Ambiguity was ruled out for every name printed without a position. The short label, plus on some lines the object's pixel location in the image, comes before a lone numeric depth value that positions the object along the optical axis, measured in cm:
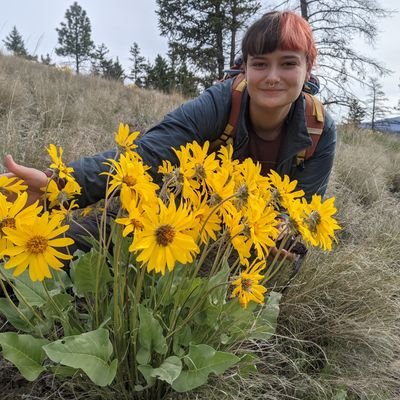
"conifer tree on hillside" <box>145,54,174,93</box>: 1705
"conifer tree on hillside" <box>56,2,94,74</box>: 3366
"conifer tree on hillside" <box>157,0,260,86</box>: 1512
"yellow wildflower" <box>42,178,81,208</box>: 110
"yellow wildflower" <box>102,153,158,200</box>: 89
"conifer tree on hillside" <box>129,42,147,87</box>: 2013
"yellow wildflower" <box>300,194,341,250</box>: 98
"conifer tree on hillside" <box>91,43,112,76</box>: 3238
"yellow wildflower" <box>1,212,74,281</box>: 78
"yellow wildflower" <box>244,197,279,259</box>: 95
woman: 190
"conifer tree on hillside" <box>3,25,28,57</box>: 3427
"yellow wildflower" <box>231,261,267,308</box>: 112
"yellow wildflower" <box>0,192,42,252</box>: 81
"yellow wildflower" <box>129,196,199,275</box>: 78
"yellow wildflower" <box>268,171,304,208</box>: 105
